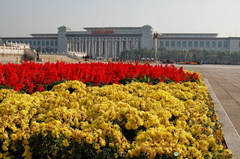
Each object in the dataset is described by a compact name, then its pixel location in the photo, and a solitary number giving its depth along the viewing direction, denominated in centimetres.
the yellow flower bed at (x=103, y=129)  332
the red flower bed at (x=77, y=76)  742
